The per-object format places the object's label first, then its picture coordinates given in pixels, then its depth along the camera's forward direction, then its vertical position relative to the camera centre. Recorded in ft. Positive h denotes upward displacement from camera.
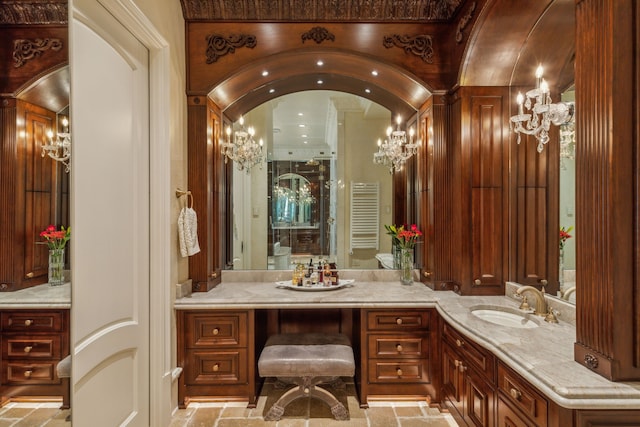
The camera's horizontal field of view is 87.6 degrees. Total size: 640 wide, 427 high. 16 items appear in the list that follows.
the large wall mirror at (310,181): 10.88 +1.14
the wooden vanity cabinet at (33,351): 3.27 -1.52
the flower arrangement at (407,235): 9.66 -0.58
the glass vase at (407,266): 9.82 -1.50
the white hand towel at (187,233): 8.20 -0.42
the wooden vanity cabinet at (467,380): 6.01 -3.35
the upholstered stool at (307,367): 7.73 -3.50
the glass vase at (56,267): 4.14 -0.65
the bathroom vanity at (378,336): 6.22 -2.94
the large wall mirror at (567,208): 6.57 +0.13
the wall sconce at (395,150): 10.21 +2.03
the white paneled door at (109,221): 5.07 -0.08
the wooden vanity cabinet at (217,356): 8.28 -3.49
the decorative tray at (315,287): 9.32 -2.02
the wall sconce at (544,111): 5.69 +1.79
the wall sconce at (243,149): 10.52 +2.12
